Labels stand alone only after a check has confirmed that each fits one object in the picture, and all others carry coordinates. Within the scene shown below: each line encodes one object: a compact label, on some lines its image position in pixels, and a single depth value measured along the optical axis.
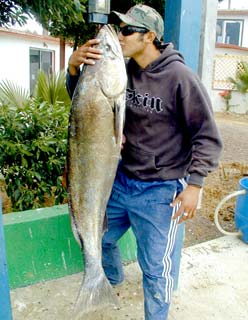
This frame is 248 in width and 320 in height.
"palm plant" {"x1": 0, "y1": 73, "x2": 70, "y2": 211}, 3.35
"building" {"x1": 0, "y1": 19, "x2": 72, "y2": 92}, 12.11
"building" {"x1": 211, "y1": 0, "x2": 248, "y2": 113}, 14.73
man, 2.02
